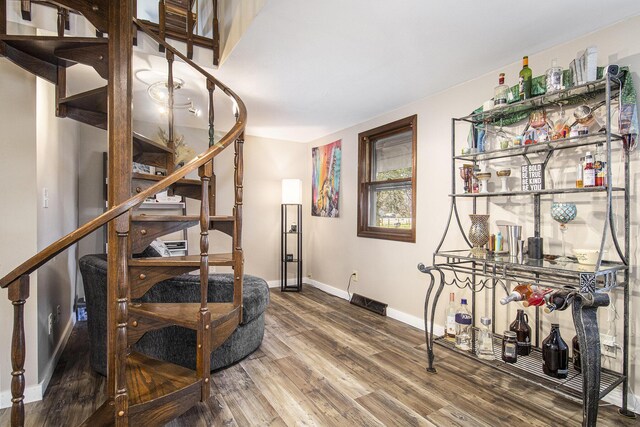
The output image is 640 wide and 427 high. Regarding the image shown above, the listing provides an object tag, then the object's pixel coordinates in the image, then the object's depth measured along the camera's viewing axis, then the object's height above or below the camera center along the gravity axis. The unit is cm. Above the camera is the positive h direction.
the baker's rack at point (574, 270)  153 -33
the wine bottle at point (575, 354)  189 -90
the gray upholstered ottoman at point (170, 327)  213 -74
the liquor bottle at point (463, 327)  227 -90
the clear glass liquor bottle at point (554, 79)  189 +80
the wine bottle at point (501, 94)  215 +83
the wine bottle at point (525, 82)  203 +84
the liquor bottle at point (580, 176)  184 +21
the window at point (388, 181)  340 +35
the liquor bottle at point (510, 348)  199 -88
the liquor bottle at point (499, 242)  228 -23
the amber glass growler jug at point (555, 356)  183 -86
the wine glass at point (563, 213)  194 -1
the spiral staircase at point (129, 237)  154 -14
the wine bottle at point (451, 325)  254 -93
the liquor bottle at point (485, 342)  208 -90
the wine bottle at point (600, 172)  175 +22
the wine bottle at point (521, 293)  182 -50
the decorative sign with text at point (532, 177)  205 +22
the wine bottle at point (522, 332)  210 -83
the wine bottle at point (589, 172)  177 +22
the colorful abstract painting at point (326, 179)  442 +47
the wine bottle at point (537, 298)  181 -51
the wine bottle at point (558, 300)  159 -46
